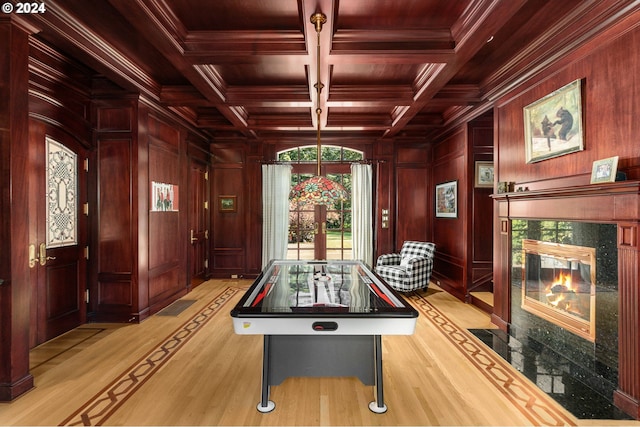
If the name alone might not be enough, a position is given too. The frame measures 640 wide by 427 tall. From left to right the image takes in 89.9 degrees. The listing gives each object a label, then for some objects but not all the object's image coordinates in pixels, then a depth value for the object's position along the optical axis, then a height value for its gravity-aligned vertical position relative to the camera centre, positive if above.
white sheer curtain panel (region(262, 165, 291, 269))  6.41 +0.20
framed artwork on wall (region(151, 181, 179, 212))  4.39 +0.26
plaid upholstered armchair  5.20 -0.91
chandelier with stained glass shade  2.76 +0.20
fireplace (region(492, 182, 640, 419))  2.19 -0.47
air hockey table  1.97 -0.67
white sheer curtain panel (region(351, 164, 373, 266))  6.39 +0.06
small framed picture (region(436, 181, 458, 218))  5.35 +0.25
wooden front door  3.27 -0.24
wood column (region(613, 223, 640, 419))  2.16 -0.75
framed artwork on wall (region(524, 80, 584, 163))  2.65 +0.81
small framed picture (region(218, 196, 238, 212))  6.54 +0.21
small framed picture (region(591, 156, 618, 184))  2.24 +0.31
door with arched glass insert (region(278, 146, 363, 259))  6.69 -0.19
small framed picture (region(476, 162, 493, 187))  4.95 +0.61
